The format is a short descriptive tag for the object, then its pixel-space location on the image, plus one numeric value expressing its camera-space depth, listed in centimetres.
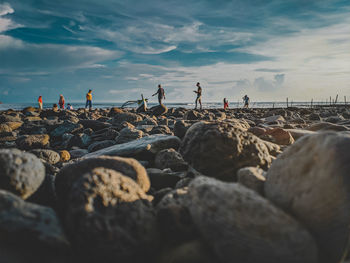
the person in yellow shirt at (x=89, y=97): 2298
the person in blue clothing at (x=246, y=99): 3578
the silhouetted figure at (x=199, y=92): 2275
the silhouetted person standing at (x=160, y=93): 2020
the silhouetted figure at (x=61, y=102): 2815
